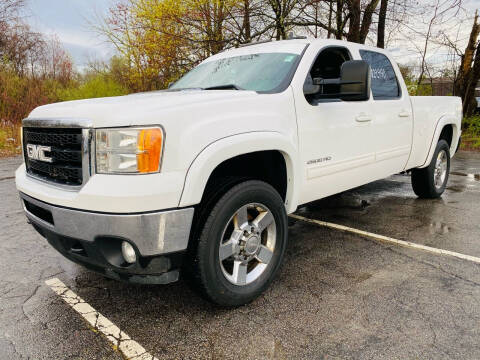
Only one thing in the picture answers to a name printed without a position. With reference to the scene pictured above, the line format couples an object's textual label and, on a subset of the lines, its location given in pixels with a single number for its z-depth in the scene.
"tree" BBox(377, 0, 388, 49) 10.83
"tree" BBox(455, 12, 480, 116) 12.91
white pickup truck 2.09
